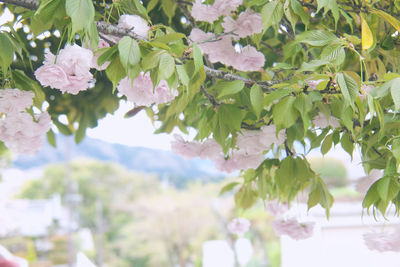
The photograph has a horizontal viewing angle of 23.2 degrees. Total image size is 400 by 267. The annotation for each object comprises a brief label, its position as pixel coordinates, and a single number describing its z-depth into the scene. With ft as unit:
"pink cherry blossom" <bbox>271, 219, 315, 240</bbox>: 5.30
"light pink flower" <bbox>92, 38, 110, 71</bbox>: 3.83
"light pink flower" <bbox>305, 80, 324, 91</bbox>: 4.08
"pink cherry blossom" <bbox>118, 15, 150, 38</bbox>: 3.87
